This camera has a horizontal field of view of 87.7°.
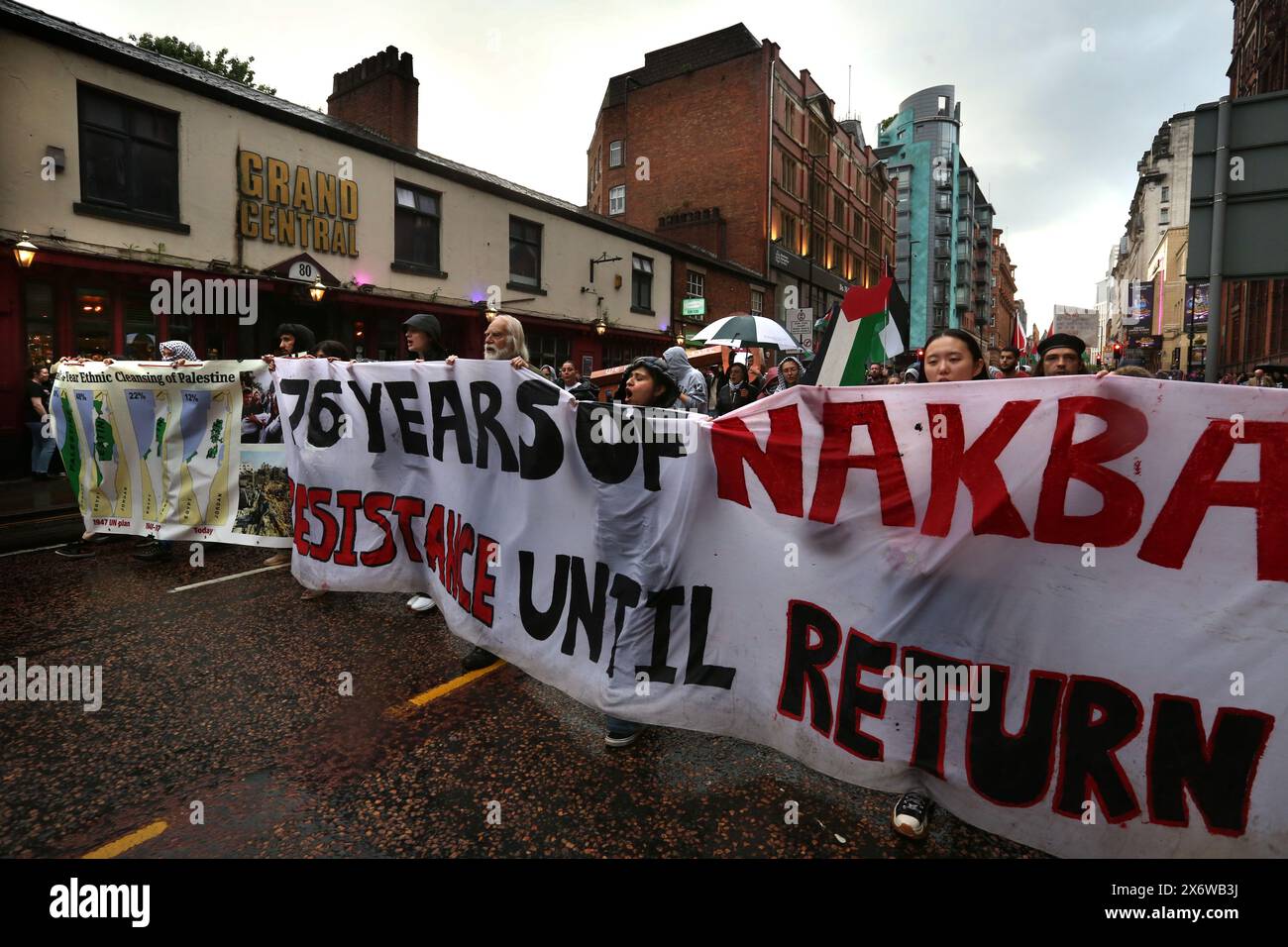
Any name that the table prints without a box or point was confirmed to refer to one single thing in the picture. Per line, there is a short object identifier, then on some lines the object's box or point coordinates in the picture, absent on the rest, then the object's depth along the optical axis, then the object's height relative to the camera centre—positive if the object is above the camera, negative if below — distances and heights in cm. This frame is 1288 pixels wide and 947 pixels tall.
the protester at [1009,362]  856 +112
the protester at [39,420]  1093 +26
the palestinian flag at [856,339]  478 +77
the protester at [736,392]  988 +76
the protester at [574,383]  812 +97
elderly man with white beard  460 +69
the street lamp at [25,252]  1042 +287
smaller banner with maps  602 -12
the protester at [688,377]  662 +66
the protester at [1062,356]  431 +59
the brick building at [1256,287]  2556 +724
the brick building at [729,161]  3123 +1419
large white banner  220 -58
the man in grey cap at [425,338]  519 +81
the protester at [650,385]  373 +32
